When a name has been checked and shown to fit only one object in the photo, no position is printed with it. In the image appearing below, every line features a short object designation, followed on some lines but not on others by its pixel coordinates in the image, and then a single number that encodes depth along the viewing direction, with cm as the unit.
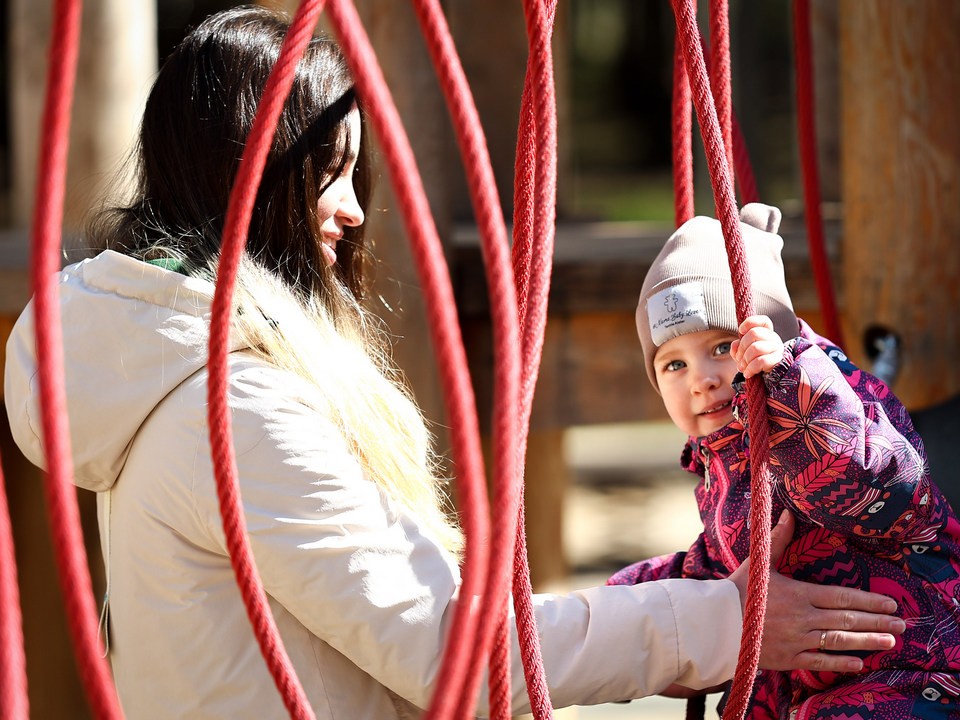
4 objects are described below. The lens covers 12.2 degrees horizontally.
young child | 387
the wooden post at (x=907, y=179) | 477
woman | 388
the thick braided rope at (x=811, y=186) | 428
